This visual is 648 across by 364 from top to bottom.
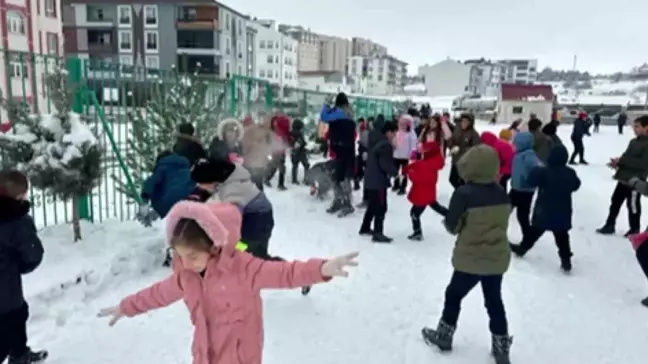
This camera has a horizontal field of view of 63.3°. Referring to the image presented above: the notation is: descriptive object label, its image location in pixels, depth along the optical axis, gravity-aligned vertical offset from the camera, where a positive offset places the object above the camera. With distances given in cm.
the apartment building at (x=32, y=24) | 2861 +385
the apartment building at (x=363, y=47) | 14262 +1504
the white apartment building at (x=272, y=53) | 7150 +612
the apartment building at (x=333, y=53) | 12306 +1096
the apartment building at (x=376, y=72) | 11856 +655
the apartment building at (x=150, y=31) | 4781 +573
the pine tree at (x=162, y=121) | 802 -40
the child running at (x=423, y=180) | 772 -114
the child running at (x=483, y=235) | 406 -102
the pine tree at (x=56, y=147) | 542 -59
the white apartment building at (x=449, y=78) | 11412 +515
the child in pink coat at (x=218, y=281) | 247 -90
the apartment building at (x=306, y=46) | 10275 +1092
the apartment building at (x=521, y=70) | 14475 +945
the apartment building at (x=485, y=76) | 11594 +639
